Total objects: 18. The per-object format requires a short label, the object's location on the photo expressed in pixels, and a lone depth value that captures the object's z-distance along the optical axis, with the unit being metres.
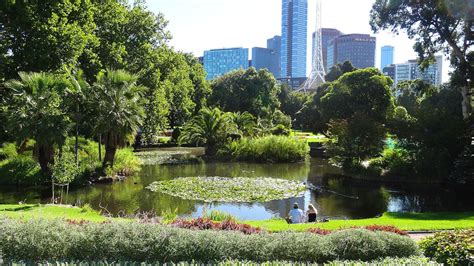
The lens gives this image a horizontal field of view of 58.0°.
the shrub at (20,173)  22.83
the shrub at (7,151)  25.09
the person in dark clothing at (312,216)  15.05
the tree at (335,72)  67.43
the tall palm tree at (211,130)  38.66
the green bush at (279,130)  49.16
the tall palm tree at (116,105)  24.50
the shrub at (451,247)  6.52
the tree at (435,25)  25.66
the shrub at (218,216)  14.26
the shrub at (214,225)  9.99
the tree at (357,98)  40.72
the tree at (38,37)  23.64
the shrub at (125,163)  26.97
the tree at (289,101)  83.06
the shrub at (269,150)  36.81
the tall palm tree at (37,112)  21.02
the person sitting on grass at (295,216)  14.66
